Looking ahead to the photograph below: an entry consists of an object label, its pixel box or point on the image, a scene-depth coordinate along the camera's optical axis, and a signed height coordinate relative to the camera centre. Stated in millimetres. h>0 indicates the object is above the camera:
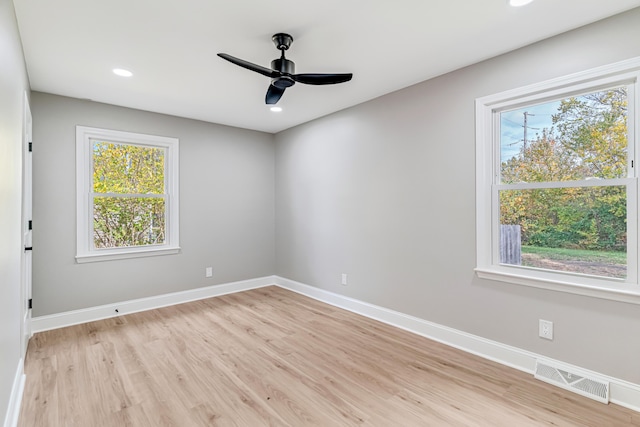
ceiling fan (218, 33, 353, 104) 2297 +1039
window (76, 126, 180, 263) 3633 +211
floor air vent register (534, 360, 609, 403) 2105 -1184
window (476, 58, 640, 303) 2113 +215
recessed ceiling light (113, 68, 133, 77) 2855 +1281
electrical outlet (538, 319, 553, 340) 2365 -888
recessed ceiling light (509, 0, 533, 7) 1942 +1303
